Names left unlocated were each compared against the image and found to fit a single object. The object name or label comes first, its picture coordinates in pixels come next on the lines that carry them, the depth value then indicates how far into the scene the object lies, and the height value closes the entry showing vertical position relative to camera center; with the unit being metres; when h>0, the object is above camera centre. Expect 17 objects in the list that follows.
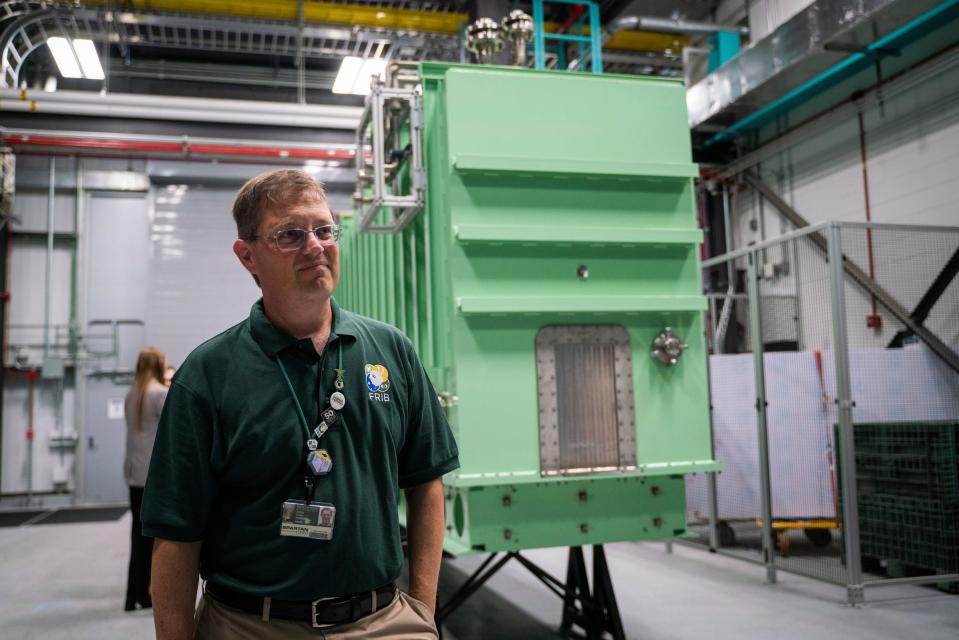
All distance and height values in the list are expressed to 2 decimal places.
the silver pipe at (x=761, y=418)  6.63 -0.24
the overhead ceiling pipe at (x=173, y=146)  10.65 +3.57
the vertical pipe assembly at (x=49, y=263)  12.80 +2.34
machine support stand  4.59 -1.27
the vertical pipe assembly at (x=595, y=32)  9.09 +4.28
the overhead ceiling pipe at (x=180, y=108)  10.25 +3.90
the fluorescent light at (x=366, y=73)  9.93 +4.16
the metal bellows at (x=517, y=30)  5.72 +2.64
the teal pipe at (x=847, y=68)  7.07 +3.29
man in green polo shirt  1.85 -0.16
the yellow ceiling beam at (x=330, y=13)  9.27 +4.63
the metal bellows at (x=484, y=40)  5.62 +2.56
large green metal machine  4.09 +0.52
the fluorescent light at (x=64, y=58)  9.05 +4.12
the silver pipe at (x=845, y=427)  5.76 -0.29
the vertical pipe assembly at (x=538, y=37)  8.39 +3.93
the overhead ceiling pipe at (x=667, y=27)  9.61 +4.50
